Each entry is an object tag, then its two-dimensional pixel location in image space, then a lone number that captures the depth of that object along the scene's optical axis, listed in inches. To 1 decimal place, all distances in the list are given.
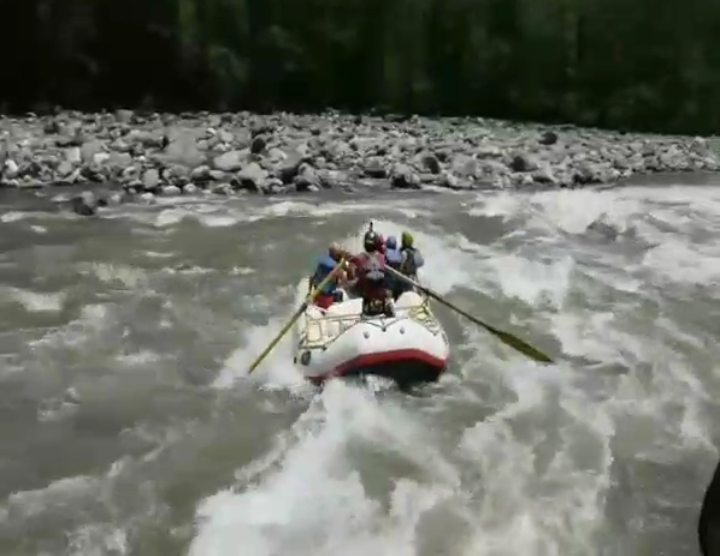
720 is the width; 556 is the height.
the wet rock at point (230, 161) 516.2
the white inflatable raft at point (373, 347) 262.5
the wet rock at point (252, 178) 493.0
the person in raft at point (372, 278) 276.4
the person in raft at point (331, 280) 295.0
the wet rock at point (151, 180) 487.8
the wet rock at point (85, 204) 450.9
